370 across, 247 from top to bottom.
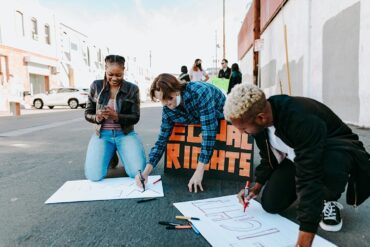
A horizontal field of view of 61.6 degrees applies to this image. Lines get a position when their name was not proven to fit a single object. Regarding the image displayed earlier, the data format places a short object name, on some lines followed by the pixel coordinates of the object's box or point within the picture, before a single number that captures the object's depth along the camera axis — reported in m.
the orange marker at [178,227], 2.05
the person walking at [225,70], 10.92
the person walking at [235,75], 9.48
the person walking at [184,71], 9.36
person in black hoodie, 1.50
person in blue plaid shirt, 2.65
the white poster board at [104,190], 2.73
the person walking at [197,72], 9.74
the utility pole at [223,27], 35.04
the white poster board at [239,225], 1.82
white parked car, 19.69
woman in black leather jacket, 3.23
